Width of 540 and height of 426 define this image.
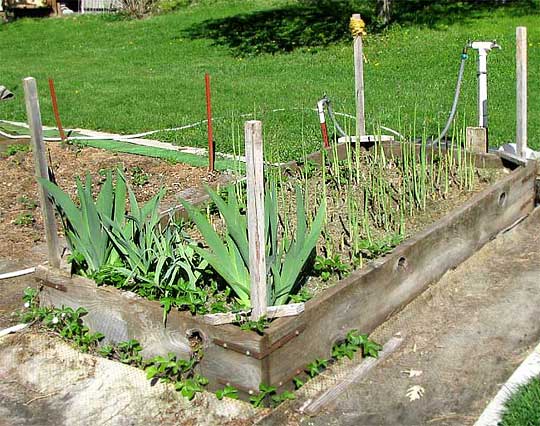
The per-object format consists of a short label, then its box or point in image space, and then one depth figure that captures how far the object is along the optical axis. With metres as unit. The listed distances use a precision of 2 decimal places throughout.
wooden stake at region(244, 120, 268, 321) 3.67
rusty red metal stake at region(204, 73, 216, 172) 7.07
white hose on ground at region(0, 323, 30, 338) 4.73
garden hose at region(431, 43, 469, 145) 6.96
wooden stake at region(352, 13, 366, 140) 6.75
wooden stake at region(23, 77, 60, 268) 4.35
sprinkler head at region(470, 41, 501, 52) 6.73
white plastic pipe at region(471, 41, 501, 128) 6.75
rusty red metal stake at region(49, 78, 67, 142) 8.27
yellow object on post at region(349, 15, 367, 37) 6.57
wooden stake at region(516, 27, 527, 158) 6.41
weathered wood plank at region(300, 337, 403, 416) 3.97
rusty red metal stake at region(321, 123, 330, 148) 7.08
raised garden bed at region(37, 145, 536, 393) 3.95
